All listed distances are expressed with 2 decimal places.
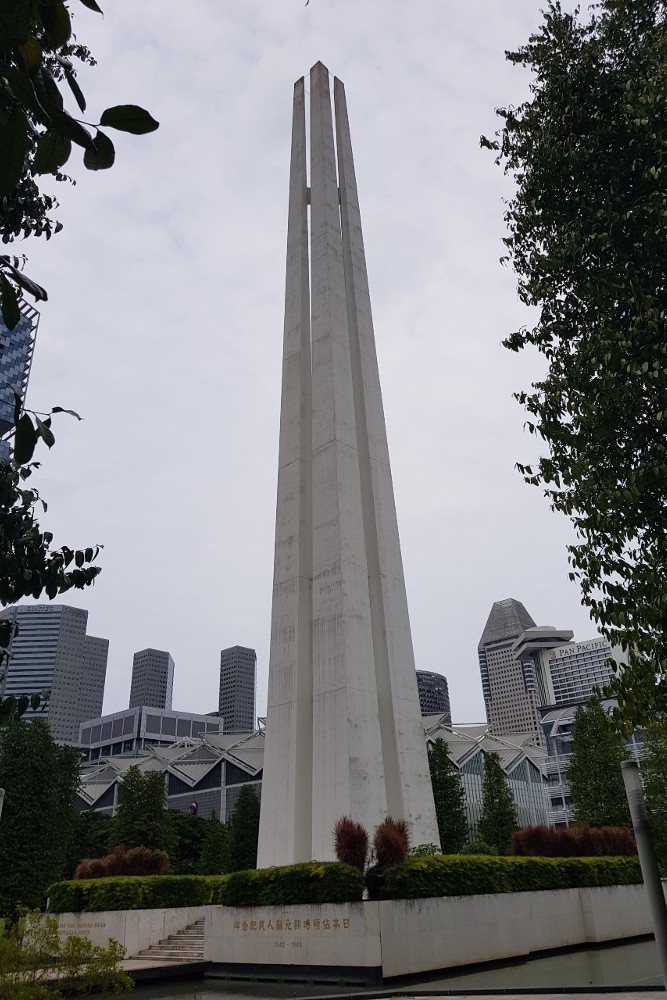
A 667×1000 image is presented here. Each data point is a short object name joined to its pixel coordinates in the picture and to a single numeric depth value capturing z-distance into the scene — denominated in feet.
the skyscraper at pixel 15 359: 264.11
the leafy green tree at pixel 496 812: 111.18
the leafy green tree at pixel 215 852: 123.77
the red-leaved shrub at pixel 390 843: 46.55
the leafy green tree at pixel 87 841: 144.78
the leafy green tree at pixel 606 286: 26.63
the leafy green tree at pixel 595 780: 99.45
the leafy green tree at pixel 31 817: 99.19
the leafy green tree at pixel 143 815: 111.34
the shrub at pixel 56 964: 22.85
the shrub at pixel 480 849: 71.15
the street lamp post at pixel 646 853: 17.70
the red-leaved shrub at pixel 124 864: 77.05
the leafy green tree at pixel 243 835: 114.73
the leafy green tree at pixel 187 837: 165.37
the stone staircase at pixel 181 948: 57.88
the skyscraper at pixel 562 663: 513.86
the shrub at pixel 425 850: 57.21
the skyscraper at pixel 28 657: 608.43
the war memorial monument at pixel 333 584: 60.49
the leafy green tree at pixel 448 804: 101.60
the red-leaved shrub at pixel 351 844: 47.39
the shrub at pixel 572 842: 62.28
